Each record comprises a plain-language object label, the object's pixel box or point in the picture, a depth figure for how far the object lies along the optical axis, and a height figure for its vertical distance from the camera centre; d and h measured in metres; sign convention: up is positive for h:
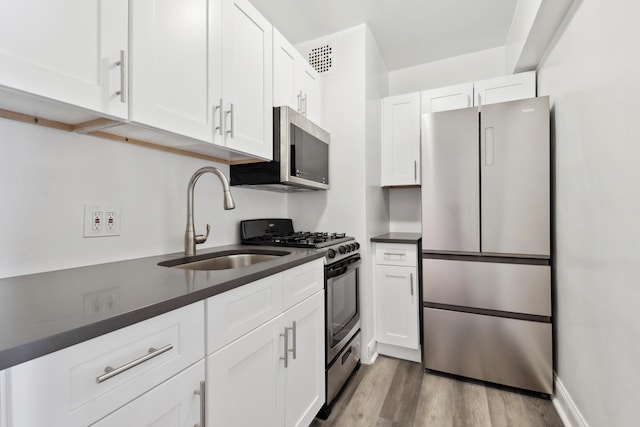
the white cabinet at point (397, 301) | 2.26 -0.68
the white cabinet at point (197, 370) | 0.54 -0.40
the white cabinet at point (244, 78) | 1.38 +0.71
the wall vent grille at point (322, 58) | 2.42 +1.31
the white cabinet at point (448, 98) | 2.39 +0.97
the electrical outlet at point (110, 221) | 1.22 -0.02
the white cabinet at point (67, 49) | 0.73 +0.46
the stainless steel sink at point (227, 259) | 1.45 -0.24
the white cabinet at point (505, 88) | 2.18 +0.96
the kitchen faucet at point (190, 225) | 1.46 -0.05
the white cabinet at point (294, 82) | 1.83 +0.92
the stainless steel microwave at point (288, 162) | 1.77 +0.34
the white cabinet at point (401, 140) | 2.55 +0.66
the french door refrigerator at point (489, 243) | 1.82 -0.19
